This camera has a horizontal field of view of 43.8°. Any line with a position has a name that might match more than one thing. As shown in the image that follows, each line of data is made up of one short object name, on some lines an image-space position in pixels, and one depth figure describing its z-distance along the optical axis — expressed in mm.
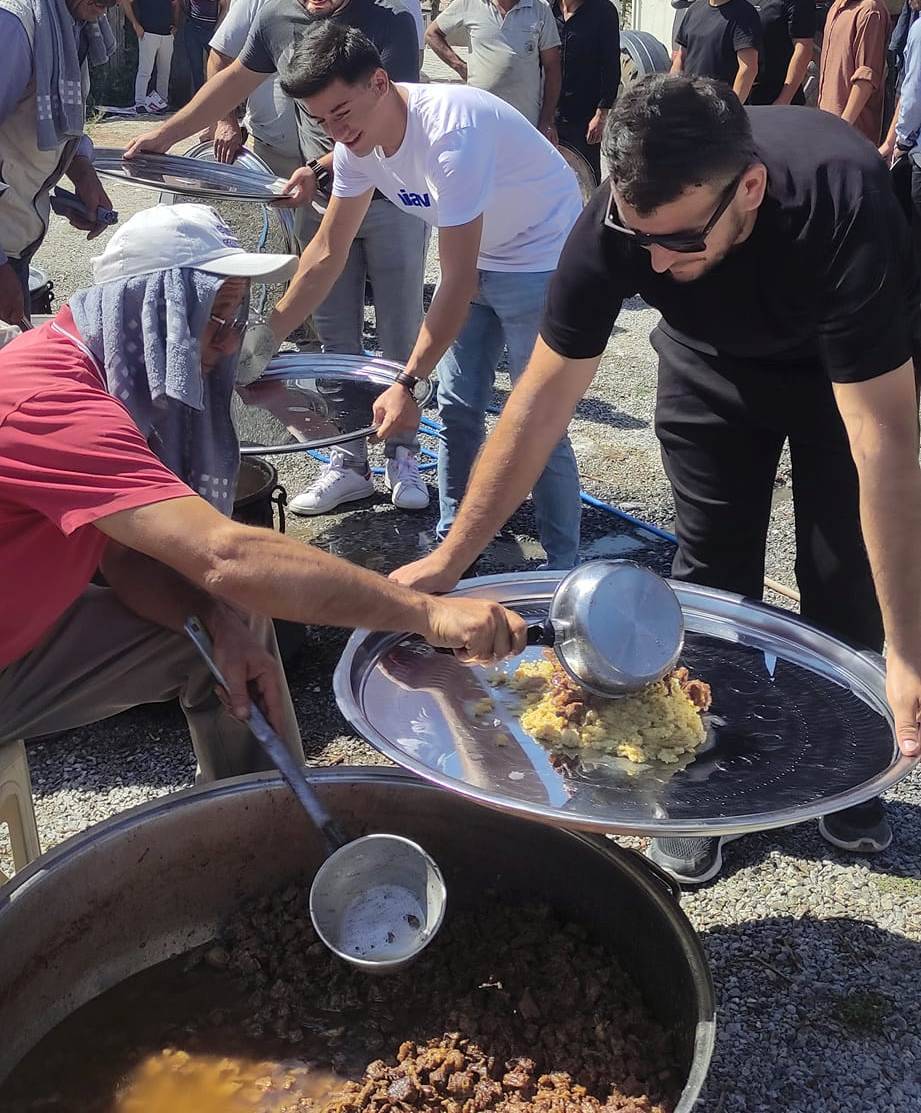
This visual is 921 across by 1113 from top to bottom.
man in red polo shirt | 2066
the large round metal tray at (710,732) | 1990
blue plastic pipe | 4836
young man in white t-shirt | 3361
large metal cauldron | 2188
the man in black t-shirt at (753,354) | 2088
